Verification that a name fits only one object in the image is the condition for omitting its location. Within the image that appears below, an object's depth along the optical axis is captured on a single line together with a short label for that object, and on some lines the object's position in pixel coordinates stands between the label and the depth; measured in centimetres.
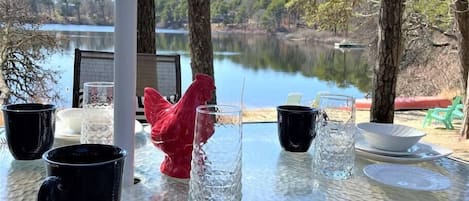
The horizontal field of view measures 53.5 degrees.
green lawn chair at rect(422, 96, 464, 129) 644
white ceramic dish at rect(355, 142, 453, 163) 117
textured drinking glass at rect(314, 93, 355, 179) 108
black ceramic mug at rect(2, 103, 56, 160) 102
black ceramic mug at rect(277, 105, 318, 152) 120
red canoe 858
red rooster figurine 98
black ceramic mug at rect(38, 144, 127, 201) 63
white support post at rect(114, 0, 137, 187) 89
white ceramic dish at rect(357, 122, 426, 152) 119
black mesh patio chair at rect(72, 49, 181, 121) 219
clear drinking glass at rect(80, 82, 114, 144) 109
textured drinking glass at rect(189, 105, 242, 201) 85
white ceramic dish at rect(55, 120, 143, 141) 123
